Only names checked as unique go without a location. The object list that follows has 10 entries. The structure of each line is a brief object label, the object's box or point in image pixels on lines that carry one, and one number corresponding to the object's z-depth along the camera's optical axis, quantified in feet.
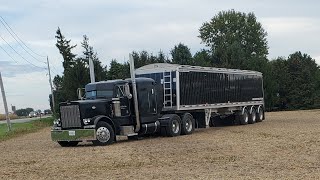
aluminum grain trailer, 79.51
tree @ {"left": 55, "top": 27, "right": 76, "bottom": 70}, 244.01
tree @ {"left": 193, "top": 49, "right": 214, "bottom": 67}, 224.90
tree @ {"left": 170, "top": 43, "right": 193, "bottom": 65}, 229.86
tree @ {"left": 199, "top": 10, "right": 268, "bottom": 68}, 317.01
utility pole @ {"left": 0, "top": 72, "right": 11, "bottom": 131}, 129.18
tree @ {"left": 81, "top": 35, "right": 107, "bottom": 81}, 168.86
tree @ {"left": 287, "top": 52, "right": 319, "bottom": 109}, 211.82
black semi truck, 66.03
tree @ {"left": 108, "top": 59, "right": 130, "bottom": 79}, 182.66
